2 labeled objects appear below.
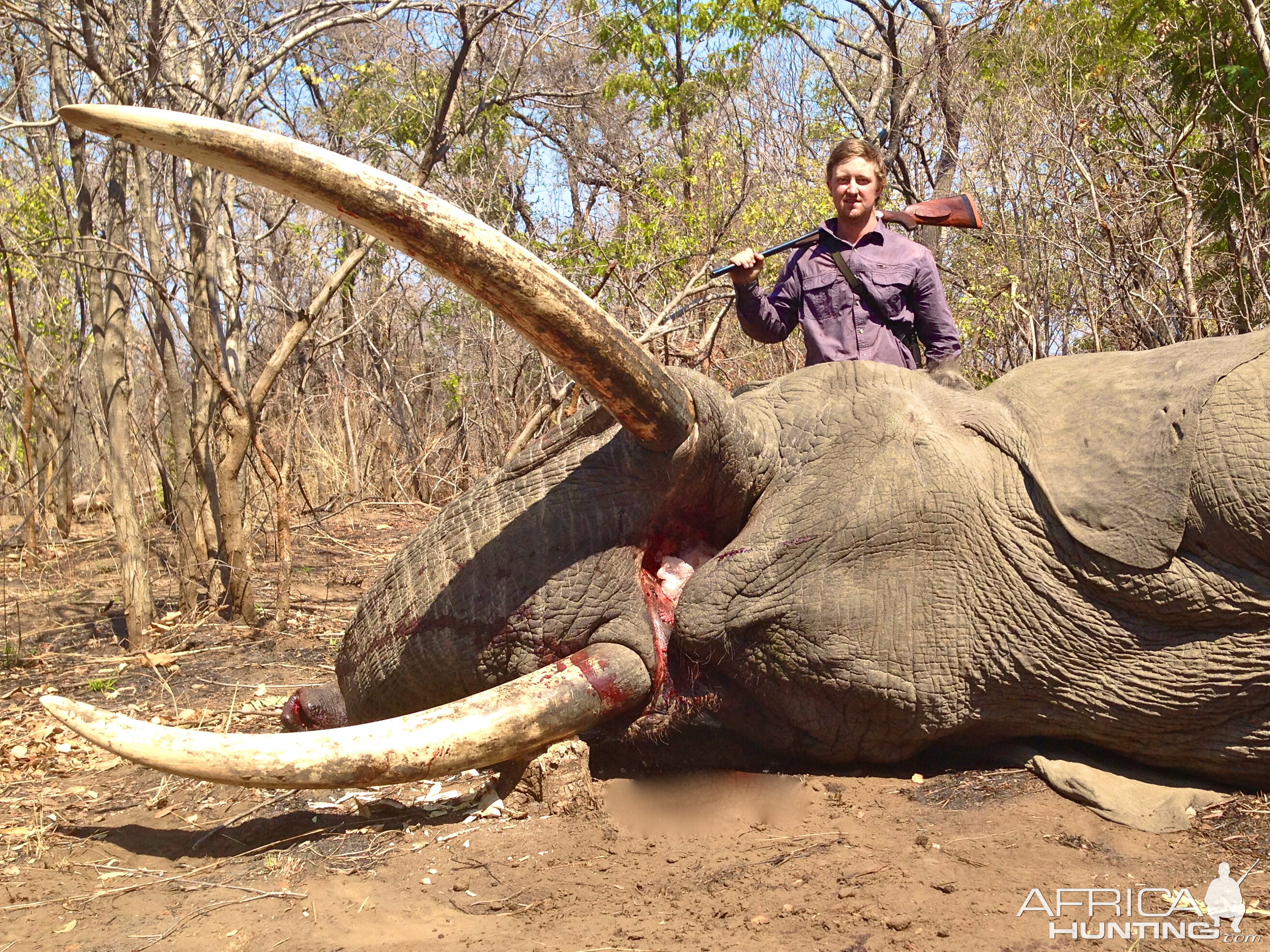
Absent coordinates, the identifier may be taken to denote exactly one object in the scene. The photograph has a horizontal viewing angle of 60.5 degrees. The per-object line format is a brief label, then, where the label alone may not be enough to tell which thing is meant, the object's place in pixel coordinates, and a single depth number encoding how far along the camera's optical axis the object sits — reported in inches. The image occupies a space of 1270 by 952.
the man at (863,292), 164.7
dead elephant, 106.1
